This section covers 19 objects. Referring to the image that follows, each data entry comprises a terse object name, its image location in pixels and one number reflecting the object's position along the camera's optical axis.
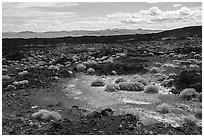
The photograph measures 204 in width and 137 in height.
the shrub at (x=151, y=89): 15.85
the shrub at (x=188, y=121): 10.85
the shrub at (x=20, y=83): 18.41
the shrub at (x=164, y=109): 12.29
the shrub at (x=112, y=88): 16.23
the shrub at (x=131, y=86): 16.33
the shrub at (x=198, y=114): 11.72
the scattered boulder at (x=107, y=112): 11.97
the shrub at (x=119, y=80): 18.52
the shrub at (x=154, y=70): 22.33
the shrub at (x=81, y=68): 25.18
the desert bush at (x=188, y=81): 16.11
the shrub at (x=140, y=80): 17.77
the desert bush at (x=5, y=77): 20.78
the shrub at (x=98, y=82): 17.95
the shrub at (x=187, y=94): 14.50
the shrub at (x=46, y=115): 11.24
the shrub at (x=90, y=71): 23.42
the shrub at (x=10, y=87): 17.27
